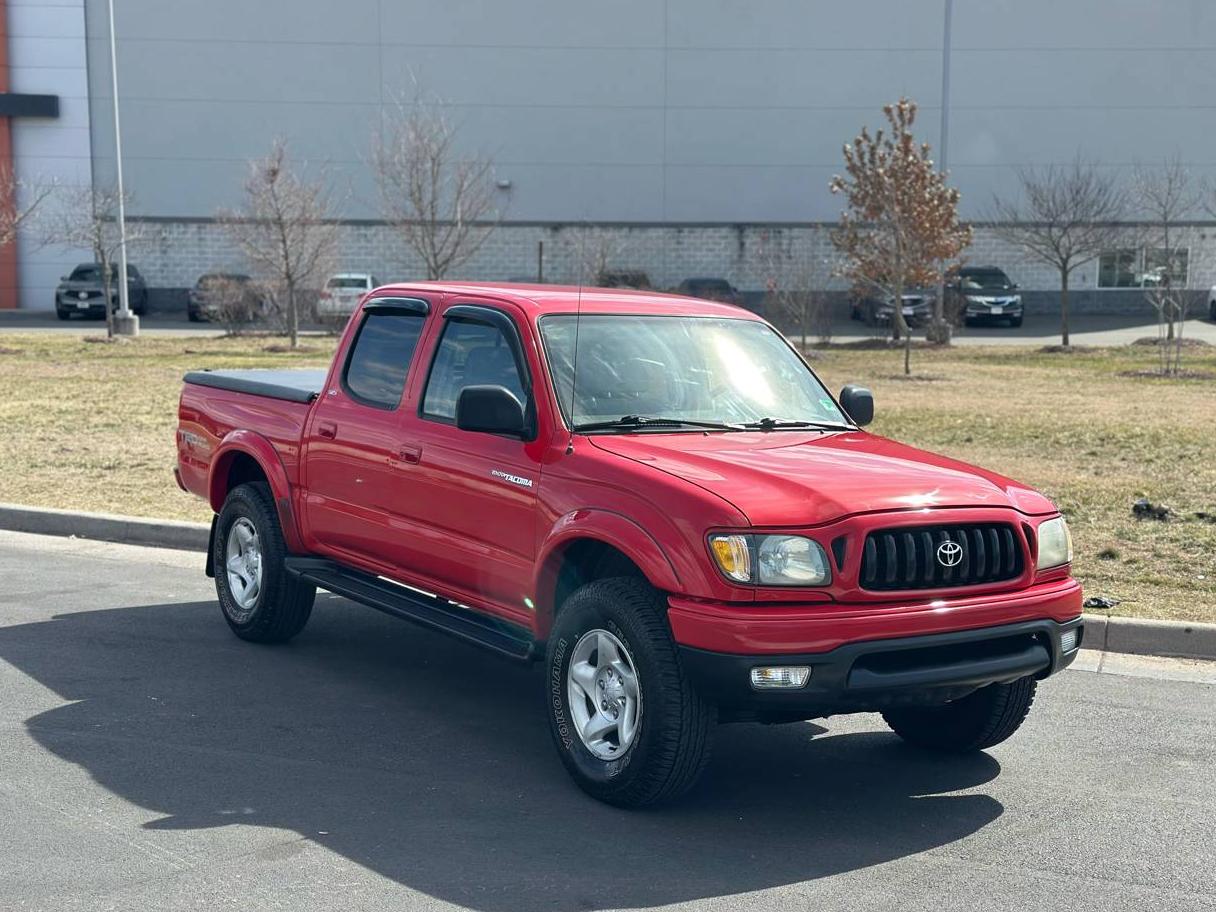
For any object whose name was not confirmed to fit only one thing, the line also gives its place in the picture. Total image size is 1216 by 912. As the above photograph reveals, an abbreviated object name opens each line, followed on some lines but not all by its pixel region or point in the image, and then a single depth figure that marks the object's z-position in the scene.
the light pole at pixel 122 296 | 35.46
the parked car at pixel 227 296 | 34.12
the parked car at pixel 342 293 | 37.19
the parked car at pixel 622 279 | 38.80
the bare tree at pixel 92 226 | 34.19
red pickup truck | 4.88
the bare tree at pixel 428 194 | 33.00
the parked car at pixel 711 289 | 42.34
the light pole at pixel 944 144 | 35.69
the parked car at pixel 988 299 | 43.34
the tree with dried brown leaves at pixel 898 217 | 30.16
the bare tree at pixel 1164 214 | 33.88
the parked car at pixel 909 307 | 40.08
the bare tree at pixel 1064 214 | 38.25
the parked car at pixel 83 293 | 43.12
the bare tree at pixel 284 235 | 33.06
